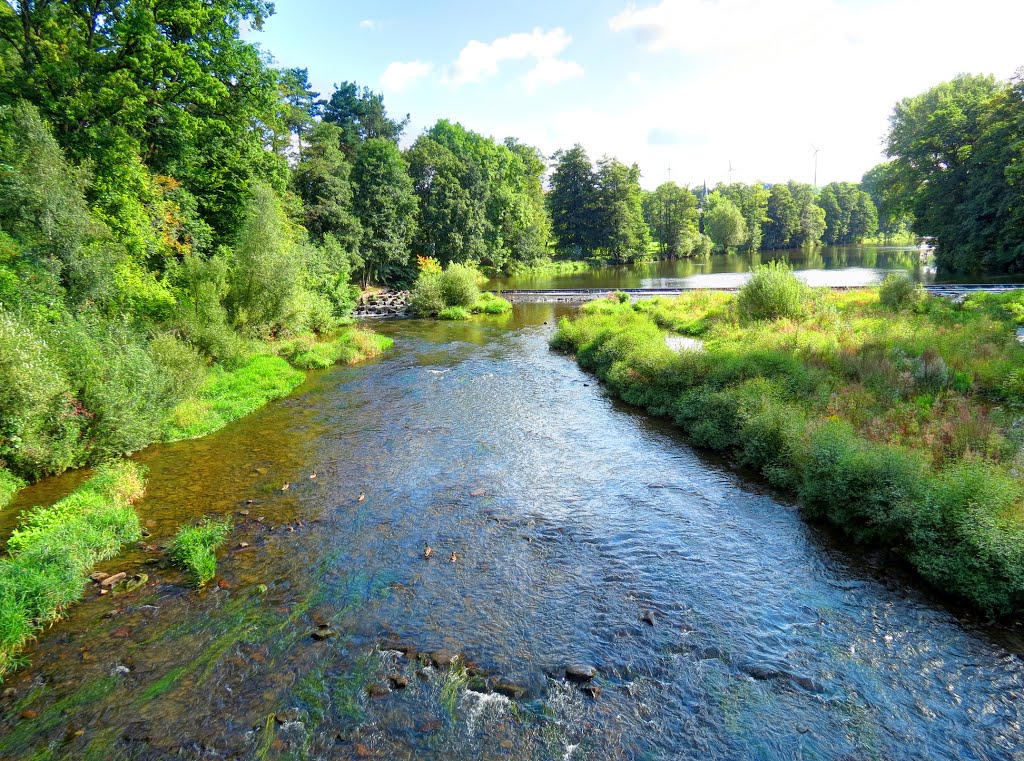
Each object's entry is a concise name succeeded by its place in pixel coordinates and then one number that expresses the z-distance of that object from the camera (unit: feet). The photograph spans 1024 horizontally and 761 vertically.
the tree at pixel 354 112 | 225.56
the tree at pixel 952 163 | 165.37
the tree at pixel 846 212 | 452.76
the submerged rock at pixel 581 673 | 28.17
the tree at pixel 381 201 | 191.11
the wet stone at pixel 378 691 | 27.43
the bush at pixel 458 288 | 164.25
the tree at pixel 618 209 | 332.19
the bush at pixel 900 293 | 100.68
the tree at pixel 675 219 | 372.99
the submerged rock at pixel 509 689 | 27.30
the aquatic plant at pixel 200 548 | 36.81
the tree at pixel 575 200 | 338.54
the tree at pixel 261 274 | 94.12
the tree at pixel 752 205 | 407.77
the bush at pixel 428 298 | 160.25
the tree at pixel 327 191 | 167.02
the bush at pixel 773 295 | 96.17
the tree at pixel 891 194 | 202.90
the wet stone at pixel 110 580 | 36.22
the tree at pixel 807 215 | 416.87
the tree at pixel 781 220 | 409.69
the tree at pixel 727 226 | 385.91
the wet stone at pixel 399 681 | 27.99
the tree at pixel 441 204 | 228.63
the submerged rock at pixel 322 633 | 31.37
